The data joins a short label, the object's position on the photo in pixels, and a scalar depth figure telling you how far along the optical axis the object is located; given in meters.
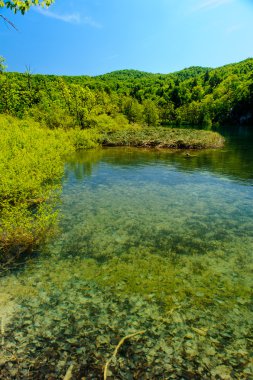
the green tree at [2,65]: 22.66
